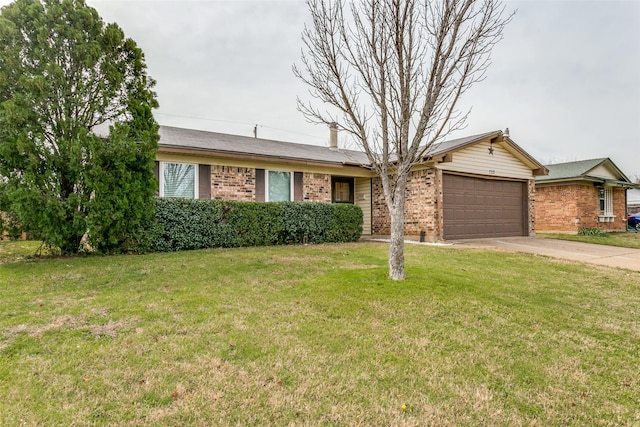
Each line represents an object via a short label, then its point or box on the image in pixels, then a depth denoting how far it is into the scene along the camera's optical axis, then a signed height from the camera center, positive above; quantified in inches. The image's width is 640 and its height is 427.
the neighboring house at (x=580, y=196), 662.5 +36.0
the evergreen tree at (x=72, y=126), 264.1 +76.3
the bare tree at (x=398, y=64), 192.4 +90.1
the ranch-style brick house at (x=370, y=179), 422.9 +52.4
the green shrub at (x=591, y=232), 627.9 -34.9
